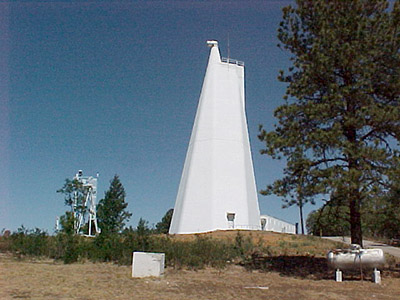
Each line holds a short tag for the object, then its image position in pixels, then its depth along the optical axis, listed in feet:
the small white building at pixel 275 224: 106.32
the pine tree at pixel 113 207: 152.19
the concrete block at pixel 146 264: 34.86
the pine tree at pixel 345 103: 37.70
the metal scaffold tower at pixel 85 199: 128.88
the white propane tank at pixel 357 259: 35.53
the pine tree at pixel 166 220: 147.88
